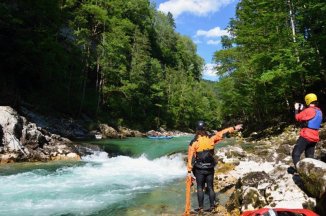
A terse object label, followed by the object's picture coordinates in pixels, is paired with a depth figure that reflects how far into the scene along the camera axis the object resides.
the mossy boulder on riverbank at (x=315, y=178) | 6.32
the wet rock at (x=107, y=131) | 34.91
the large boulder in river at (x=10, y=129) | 17.78
